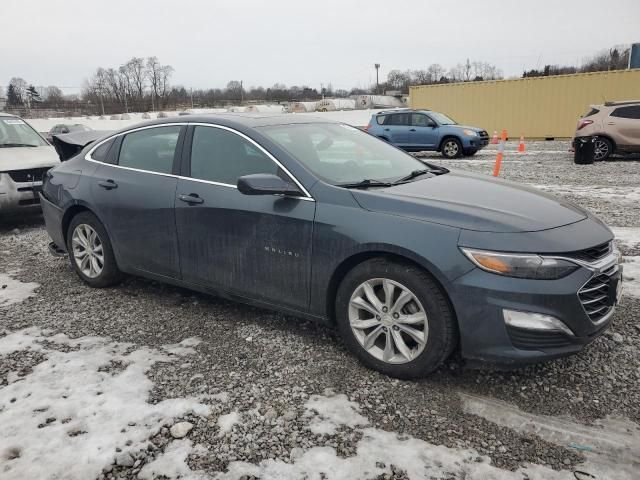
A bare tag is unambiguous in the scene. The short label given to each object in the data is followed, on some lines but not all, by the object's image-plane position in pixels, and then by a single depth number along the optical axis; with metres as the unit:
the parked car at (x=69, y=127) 25.91
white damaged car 7.09
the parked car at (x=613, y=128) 13.66
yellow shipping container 22.98
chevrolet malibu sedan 2.76
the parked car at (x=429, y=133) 16.06
